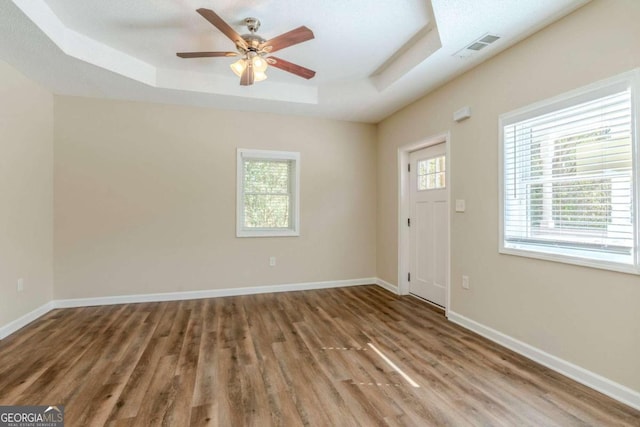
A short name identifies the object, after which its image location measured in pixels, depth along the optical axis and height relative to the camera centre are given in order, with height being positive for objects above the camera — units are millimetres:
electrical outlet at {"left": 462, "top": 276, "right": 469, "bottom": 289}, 3096 -711
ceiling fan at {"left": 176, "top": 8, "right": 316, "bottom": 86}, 2223 +1361
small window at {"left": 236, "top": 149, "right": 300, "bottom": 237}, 4305 +306
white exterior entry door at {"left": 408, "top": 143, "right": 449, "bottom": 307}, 3674 -139
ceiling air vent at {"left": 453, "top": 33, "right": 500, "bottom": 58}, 2461 +1449
